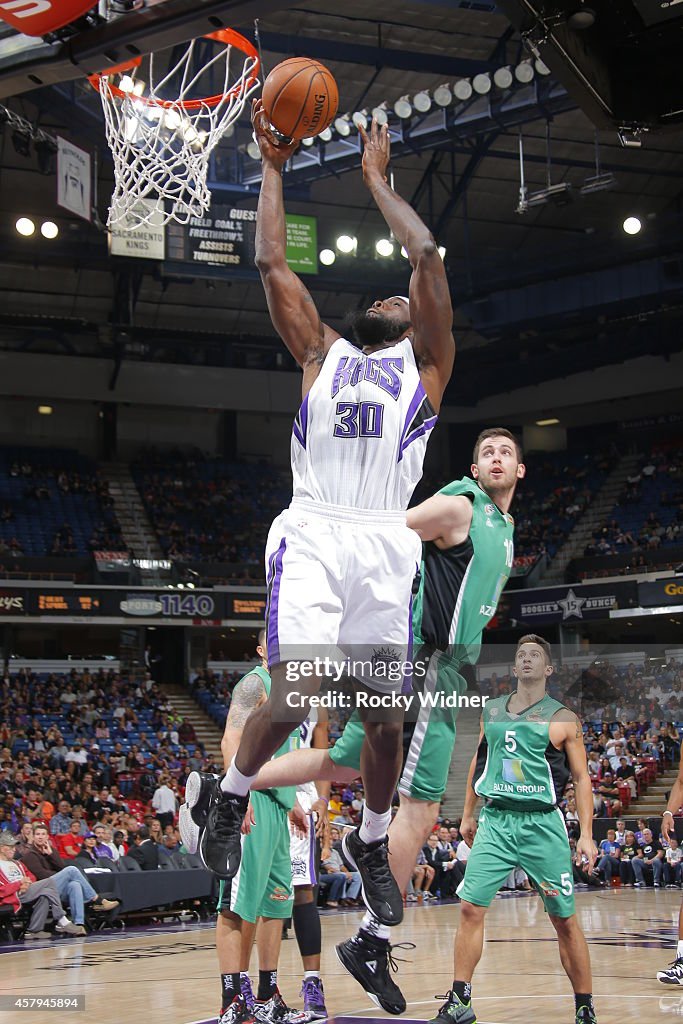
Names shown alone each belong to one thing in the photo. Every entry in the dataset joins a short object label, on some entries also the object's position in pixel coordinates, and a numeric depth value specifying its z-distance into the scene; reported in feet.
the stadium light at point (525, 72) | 61.72
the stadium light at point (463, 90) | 64.13
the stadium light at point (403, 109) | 65.26
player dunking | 12.65
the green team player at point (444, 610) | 14.75
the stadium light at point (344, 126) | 65.30
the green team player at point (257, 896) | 19.27
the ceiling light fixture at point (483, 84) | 63.52
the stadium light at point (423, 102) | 64.85
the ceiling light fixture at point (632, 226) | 85.05
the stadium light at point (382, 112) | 63.49
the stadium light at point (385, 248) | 84.12
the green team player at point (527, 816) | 18.94
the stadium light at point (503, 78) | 62.75
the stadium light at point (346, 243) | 84.17
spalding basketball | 13.78
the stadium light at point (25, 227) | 81.56
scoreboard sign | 69.26
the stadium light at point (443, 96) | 64.18
